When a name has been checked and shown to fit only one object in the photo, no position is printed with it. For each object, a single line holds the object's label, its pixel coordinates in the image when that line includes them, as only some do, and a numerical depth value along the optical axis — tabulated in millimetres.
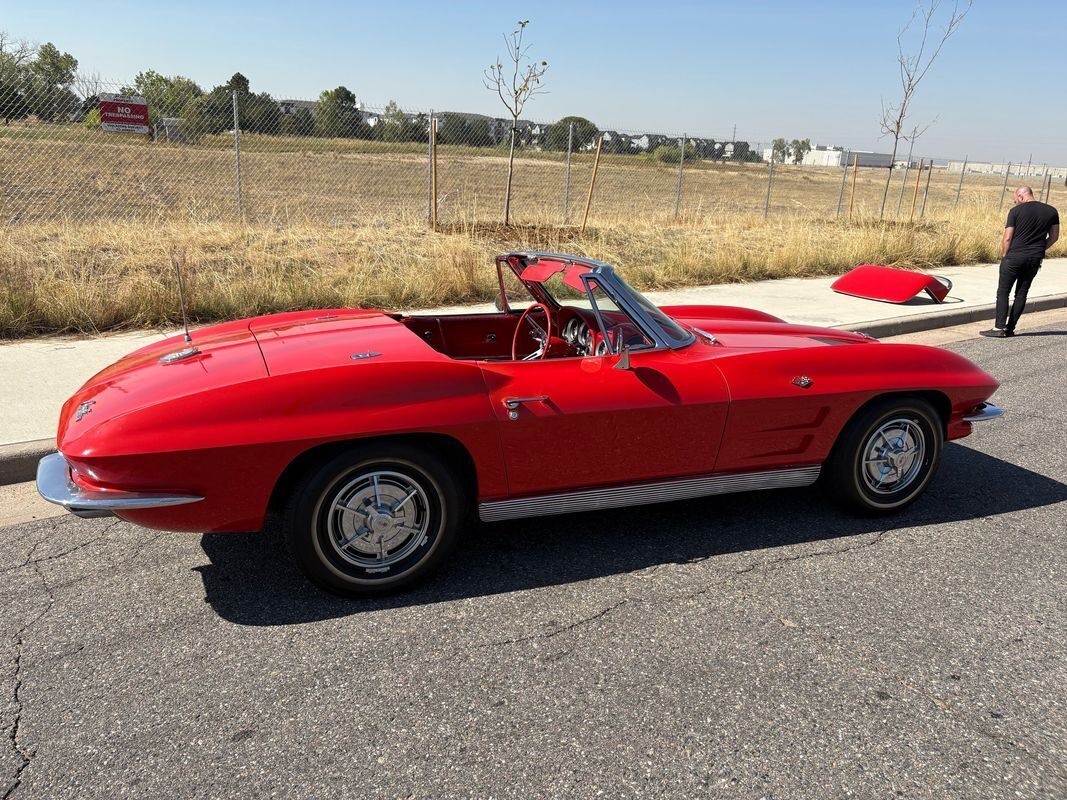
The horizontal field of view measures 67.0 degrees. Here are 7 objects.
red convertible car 2873
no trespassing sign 12008
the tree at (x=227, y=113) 13047
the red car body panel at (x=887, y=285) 9648
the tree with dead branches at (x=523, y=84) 13352
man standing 8586
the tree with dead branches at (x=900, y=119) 16766
